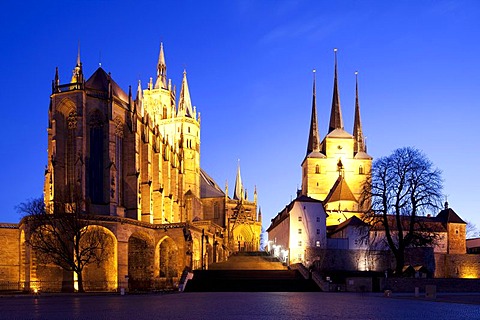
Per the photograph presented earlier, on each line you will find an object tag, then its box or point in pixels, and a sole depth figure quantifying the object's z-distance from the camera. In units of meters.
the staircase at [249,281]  45.06
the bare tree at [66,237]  47.59
